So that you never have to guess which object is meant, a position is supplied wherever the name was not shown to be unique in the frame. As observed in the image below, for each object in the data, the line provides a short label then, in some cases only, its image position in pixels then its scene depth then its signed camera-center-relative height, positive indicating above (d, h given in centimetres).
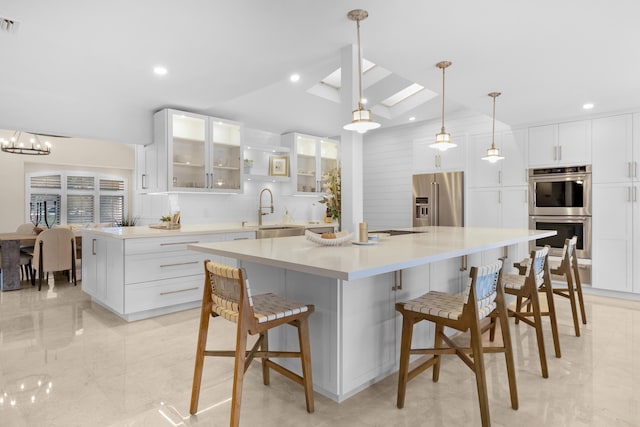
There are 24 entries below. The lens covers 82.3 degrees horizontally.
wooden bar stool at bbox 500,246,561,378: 237 -56
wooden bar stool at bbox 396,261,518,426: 177 -55
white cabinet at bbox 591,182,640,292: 439 -34
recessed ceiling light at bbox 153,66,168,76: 334 +130
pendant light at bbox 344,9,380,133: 229 +58
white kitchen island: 184 -49
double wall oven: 468 +7
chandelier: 584 +113
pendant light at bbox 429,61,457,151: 315 +62
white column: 292 +45
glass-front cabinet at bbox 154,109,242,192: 458 +79
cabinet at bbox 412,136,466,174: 558 +83
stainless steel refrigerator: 555 +17
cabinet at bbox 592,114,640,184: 437 +74
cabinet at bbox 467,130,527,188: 514 +69
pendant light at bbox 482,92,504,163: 389 +60
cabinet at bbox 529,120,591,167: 467 +86
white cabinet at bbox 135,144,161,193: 475 +57
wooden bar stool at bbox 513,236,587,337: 310 -54
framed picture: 595 +72
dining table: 477 -68
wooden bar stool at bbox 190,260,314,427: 166 -52
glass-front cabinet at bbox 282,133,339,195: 604 +86
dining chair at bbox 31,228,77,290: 482 -55
